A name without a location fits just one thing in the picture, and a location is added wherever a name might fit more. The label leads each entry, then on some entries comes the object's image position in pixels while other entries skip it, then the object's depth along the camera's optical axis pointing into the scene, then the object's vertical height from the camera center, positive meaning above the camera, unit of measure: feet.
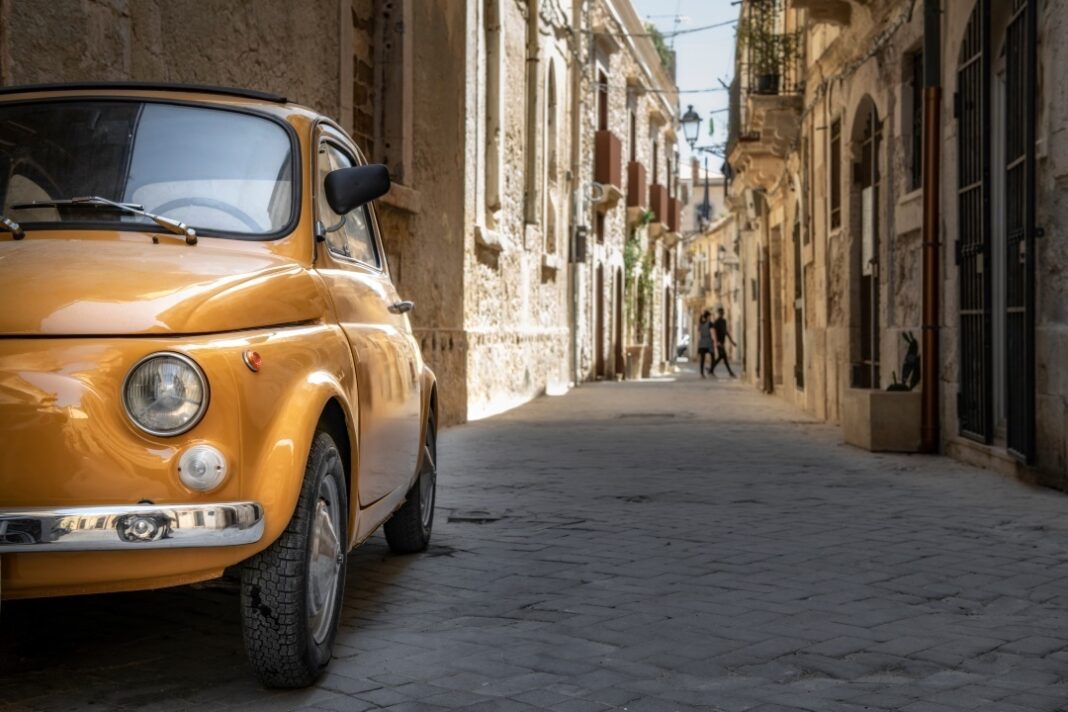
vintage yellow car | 10.91 -0.06
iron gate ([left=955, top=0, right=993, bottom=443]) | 32.68 +3.14
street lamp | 112.98 +19.27
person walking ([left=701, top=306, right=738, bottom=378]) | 118.62 +1.43
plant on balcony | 64.59 +14.39
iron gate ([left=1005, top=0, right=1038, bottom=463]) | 28.48 +2.78
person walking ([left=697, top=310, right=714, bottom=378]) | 115.65 +0.87
